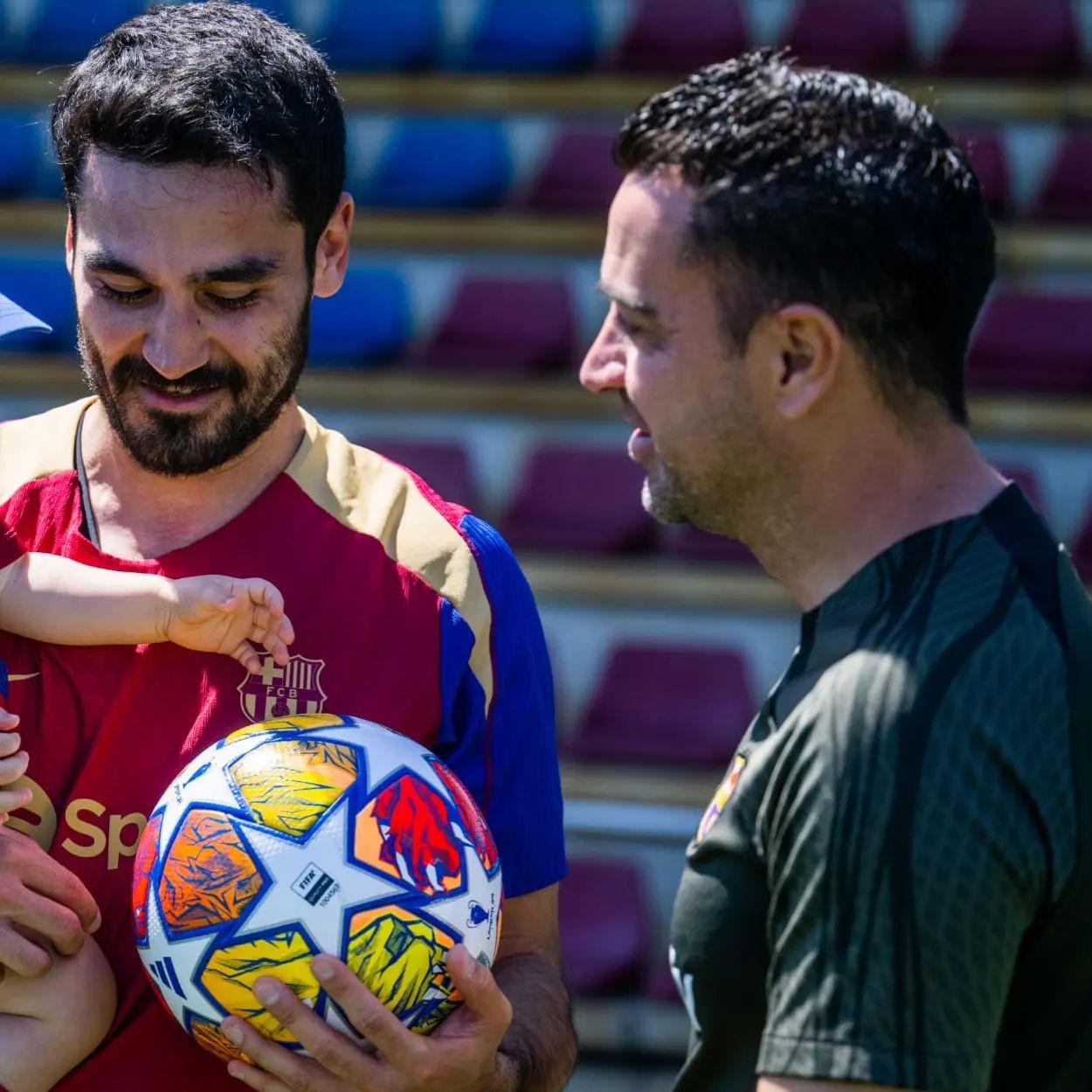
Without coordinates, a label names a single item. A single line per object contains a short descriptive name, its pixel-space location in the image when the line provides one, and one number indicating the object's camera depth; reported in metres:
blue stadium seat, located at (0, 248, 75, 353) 10.70
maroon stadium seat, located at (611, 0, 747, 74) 10.82
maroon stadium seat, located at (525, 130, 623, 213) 10.66
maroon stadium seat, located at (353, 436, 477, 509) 9.85
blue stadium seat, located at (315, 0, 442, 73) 11.30
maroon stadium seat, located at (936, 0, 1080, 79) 10.63
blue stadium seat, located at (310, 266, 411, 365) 10.62
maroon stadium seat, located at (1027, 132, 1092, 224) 10.34
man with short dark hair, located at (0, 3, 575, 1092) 3.89
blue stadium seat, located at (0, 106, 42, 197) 11.37
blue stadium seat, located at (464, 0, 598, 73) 11.15
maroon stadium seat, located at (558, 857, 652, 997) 8.34
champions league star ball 3.46
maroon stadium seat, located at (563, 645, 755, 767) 9.02
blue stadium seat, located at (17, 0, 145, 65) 11.55
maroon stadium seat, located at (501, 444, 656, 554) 9.74
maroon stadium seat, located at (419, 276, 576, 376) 10.37
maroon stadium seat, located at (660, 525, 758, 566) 9.68
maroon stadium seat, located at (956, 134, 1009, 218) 10.23
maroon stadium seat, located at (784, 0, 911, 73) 10.63
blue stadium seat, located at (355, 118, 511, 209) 10.96
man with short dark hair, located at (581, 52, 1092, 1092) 2.79
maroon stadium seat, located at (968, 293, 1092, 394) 9.91
